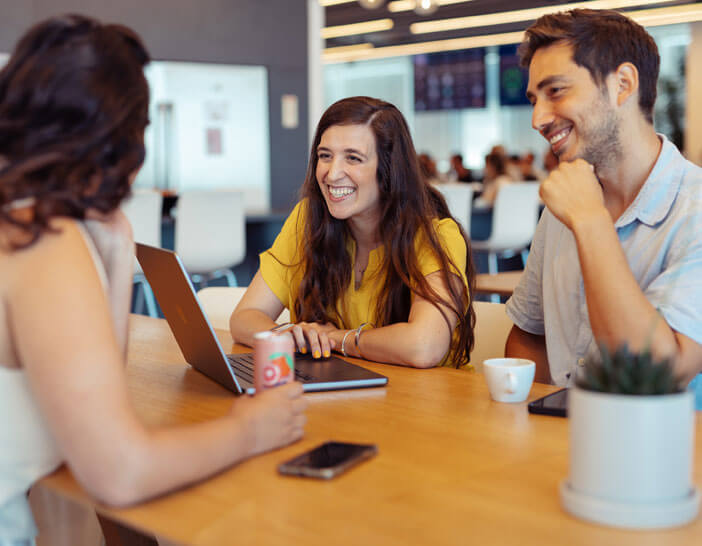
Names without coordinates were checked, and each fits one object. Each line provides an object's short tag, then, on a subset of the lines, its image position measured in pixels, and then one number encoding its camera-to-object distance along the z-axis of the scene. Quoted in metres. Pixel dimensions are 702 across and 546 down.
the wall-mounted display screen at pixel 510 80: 13.52
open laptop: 1.34
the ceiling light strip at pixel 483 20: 8.80
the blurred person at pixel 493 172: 8.90
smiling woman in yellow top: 1.87
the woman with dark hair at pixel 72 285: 0.86
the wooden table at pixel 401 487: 0.81
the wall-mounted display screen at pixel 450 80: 14.04
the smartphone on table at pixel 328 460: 0.97
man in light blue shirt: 1.39
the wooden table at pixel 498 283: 2.53
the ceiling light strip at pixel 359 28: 10.63
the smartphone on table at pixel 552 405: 1.22
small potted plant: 0.78
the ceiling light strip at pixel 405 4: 9.14
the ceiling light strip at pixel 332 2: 9.35
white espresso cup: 1.28
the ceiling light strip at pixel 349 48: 12.34
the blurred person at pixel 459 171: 10.89
